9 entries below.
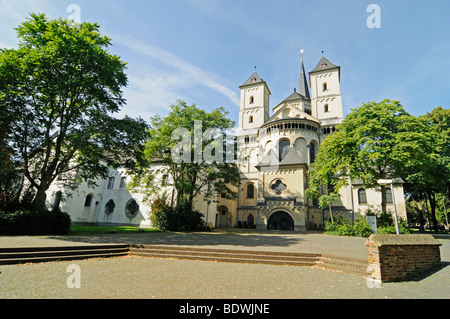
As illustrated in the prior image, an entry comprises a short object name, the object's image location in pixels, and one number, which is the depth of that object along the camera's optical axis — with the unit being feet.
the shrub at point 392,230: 59.36
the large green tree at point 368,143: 56.59
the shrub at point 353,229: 63.75
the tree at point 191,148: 69.77
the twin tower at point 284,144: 92.94
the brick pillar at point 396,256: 20.48
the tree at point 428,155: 54.19
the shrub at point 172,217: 70.56
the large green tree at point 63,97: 42.06
